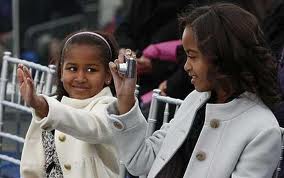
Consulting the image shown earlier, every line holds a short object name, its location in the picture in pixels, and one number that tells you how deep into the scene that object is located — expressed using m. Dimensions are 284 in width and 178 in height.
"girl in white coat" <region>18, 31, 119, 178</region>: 7.79
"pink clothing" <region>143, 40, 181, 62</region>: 10.62
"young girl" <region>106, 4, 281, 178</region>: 6.42
